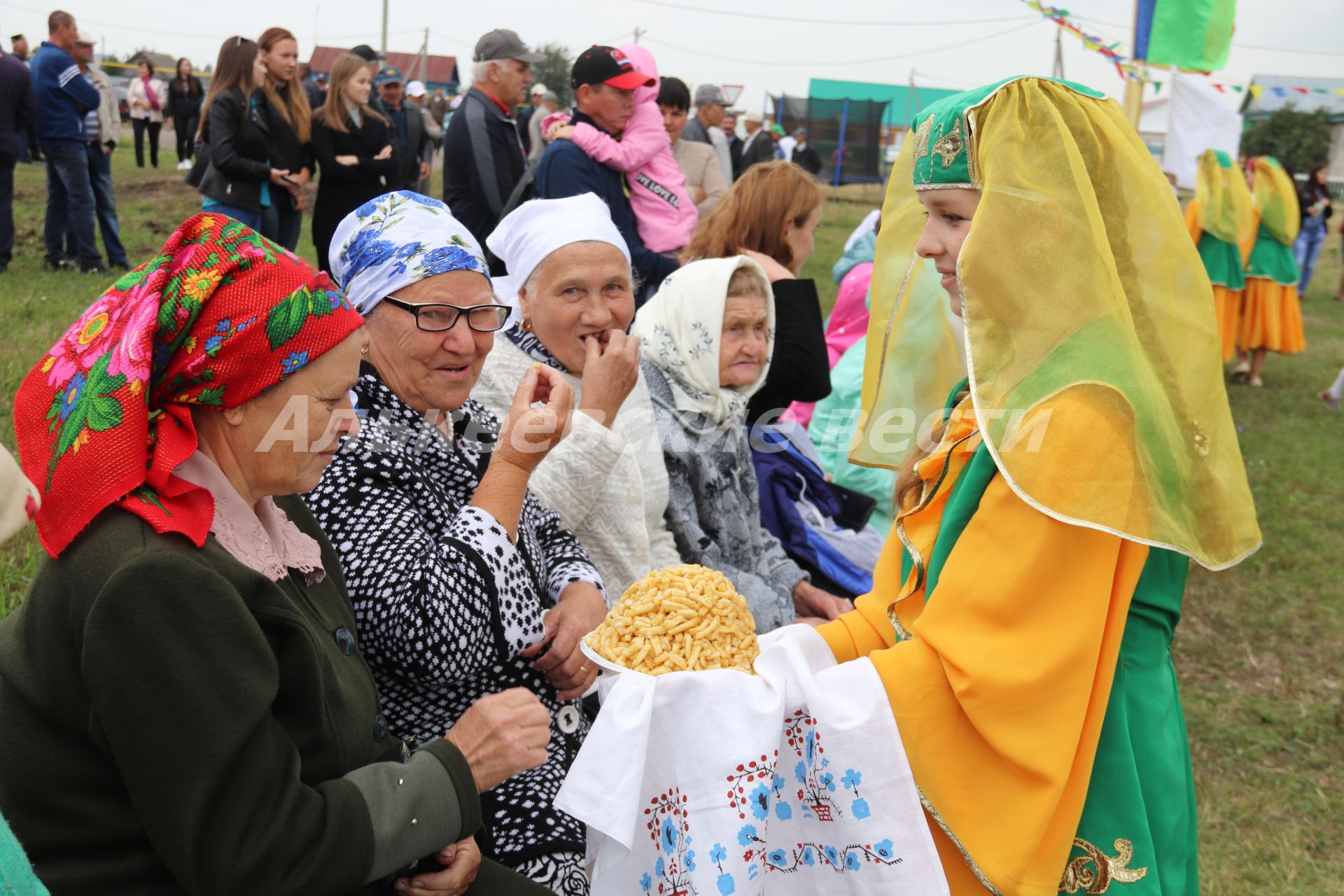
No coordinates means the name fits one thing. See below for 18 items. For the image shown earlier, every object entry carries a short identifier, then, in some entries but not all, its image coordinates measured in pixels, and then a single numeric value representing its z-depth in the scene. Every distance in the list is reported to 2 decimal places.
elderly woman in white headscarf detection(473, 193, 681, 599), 2.72
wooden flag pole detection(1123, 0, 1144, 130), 5.46
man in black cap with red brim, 4.90
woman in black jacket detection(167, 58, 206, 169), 16.95
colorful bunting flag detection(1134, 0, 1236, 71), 5.96
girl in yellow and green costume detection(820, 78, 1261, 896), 1.67
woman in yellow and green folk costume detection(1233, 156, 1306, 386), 10.19
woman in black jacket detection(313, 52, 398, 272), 7.26
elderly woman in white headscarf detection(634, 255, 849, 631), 3.31
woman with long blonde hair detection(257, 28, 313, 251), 7.14
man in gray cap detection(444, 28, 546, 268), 5.65
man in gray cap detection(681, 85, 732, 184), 10.91
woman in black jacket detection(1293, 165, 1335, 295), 14.73
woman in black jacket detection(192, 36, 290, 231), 6.83
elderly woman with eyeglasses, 1.99
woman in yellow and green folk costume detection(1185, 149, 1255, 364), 9.64
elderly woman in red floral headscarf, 1.37
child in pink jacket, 5.07
